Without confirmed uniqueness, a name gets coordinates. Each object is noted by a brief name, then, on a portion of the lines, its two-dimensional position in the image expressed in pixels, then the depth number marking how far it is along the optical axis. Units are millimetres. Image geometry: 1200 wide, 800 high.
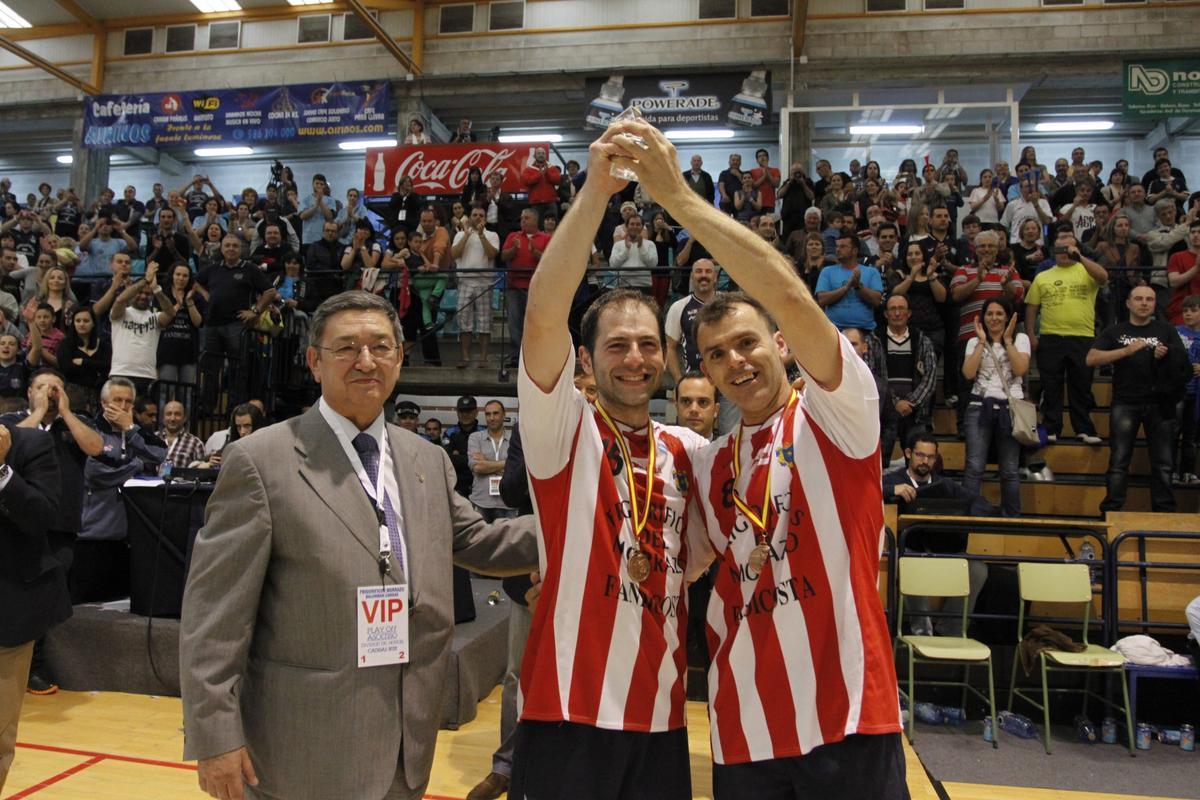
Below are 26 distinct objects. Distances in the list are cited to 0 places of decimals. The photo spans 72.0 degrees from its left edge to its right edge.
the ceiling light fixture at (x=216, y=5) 16281
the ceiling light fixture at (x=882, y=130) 13984
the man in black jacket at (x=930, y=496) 5996
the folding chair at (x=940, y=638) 5125
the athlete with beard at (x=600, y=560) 1673
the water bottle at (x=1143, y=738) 5066
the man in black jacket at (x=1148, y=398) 7141
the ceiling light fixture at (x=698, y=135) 15281
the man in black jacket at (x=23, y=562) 3254
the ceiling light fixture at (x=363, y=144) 16875
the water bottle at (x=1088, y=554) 5752
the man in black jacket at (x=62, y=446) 4250
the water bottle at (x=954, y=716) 5428
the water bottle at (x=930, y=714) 5441
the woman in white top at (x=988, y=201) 11117
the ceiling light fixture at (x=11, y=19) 16609
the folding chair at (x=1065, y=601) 5117
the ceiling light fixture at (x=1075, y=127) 15383
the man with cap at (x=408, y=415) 9000
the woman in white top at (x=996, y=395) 7227
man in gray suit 1809
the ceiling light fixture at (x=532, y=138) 16797
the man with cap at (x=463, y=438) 8586
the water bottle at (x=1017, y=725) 5285
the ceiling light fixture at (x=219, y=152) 18469
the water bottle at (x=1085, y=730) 5203
